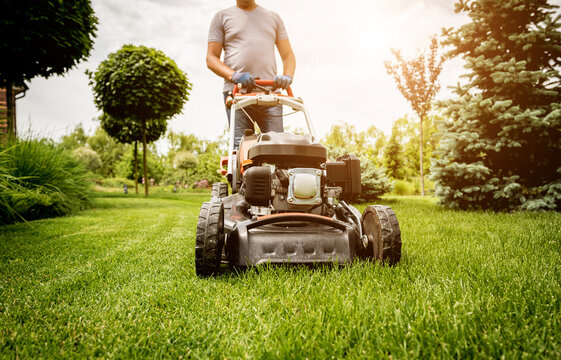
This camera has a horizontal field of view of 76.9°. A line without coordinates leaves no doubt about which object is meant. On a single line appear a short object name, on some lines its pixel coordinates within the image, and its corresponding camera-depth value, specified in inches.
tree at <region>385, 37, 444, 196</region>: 434.6
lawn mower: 72.8
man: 120.7
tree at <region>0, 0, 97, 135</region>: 175.9
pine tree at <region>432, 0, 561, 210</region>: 192.1
